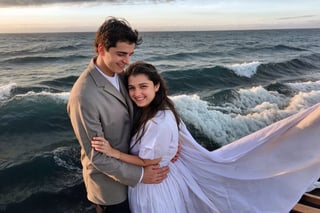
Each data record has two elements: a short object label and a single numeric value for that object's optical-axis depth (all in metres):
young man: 2.25
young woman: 2.86
